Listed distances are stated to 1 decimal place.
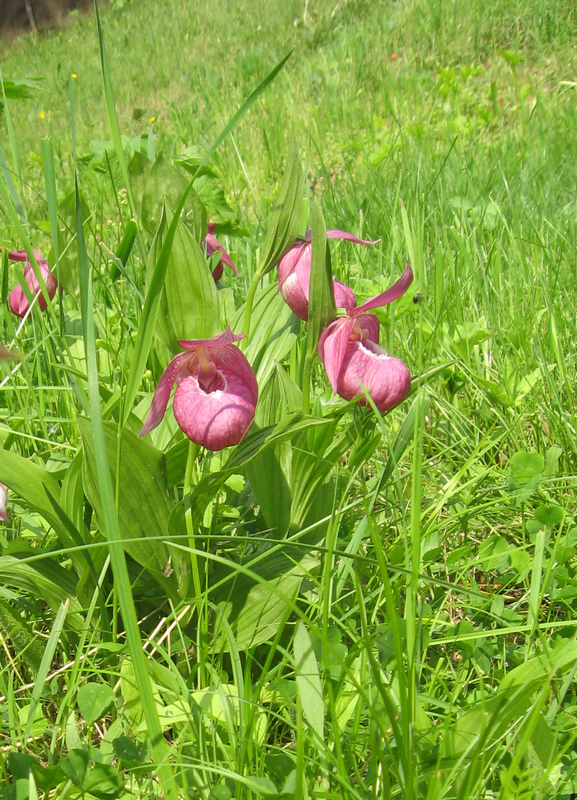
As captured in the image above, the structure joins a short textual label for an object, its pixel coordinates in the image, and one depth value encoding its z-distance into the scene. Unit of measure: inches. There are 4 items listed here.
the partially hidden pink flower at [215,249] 42.5
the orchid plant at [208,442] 26.6
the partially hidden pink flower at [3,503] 26.3
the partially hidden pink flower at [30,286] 43.6
